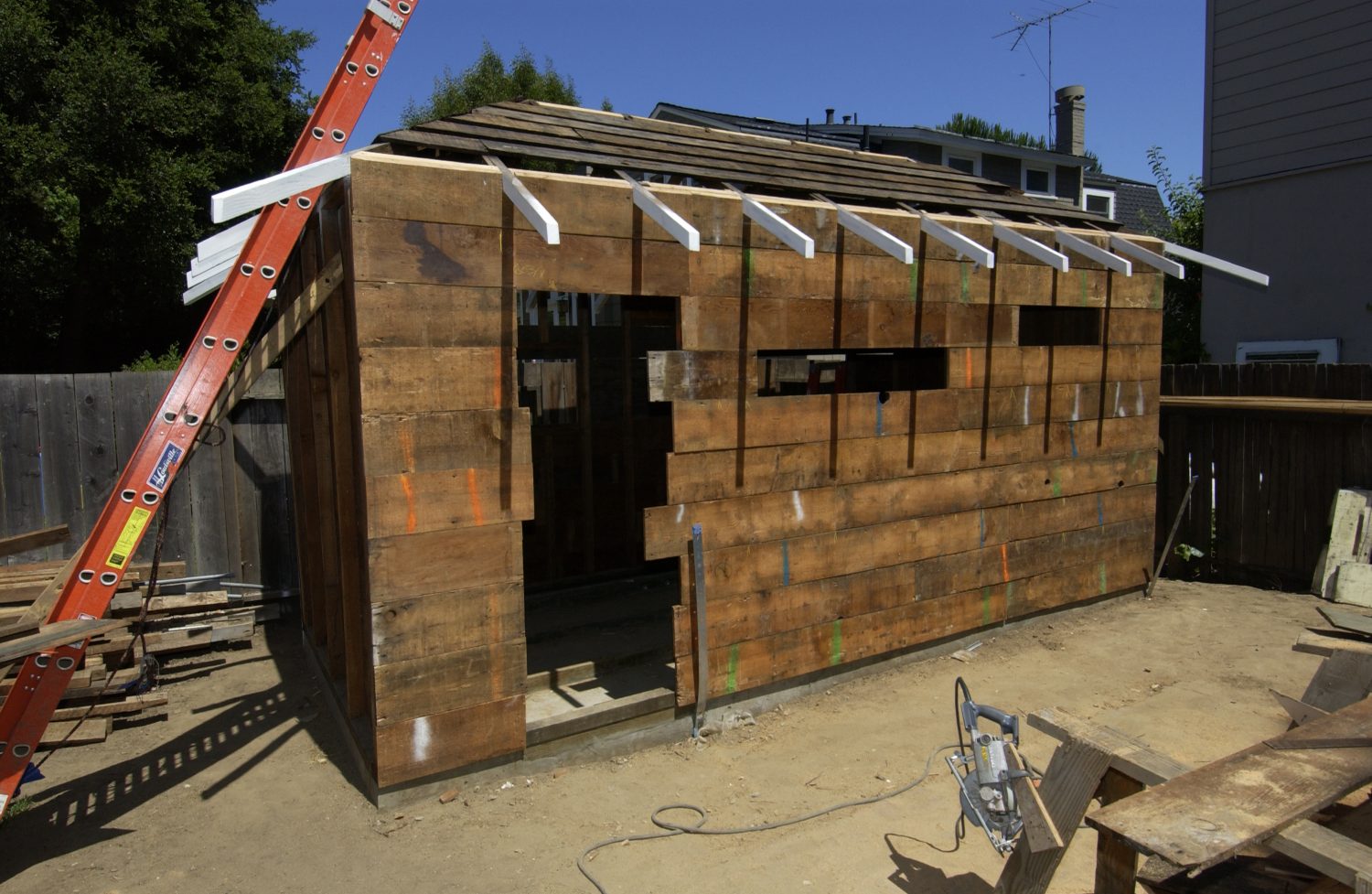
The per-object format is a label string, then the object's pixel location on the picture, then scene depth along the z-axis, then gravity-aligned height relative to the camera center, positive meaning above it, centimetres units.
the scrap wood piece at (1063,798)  297 -148
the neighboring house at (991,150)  1961 +640
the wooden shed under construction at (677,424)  460 -20
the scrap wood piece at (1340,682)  437 -156
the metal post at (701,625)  552 -153
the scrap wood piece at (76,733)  563 -228
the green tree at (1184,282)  1656 +239
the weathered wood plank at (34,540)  549 -95
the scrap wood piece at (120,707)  581 -219
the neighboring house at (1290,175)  1156 +325
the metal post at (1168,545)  864 -163
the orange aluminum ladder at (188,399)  420 +2
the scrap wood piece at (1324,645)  463 -147
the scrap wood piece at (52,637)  369 -111
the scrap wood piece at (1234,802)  232 -127
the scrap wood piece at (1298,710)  421 -165
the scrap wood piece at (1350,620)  576 -164
